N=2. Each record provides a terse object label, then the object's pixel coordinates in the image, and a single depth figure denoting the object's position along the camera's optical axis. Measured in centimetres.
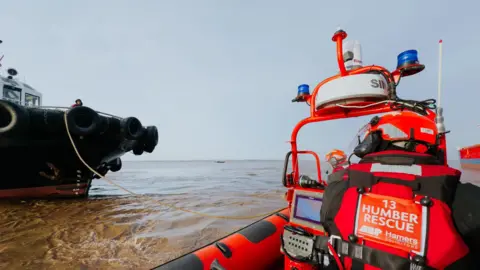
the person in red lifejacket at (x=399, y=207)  109
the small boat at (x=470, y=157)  2709
